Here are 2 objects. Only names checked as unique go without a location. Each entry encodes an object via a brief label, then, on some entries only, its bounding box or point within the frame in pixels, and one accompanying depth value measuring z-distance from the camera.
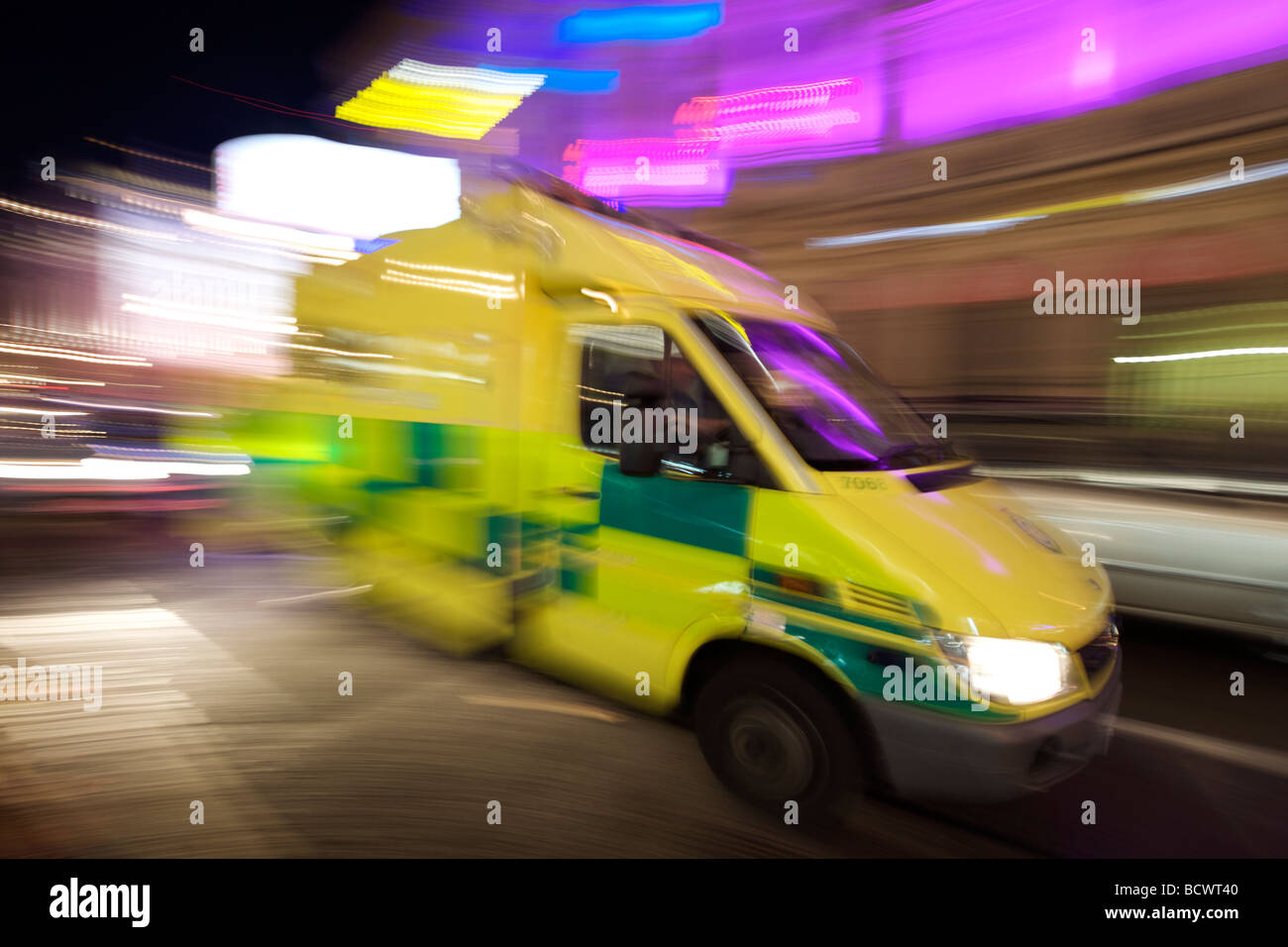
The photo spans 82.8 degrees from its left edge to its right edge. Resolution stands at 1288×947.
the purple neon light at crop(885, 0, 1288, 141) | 5.79
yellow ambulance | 2.74
